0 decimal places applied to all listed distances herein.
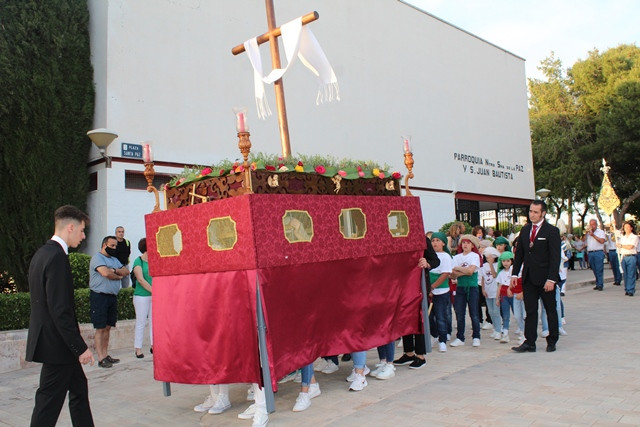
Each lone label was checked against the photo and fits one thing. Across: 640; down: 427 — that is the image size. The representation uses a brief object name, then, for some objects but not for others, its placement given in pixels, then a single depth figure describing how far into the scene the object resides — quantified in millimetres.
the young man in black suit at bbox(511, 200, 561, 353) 6977
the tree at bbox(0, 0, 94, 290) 10250
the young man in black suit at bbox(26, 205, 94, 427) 3855
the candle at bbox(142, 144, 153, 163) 5668
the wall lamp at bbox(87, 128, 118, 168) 10531
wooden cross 6410
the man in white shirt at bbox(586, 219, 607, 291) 14430
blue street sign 11391
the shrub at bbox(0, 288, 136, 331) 8438
